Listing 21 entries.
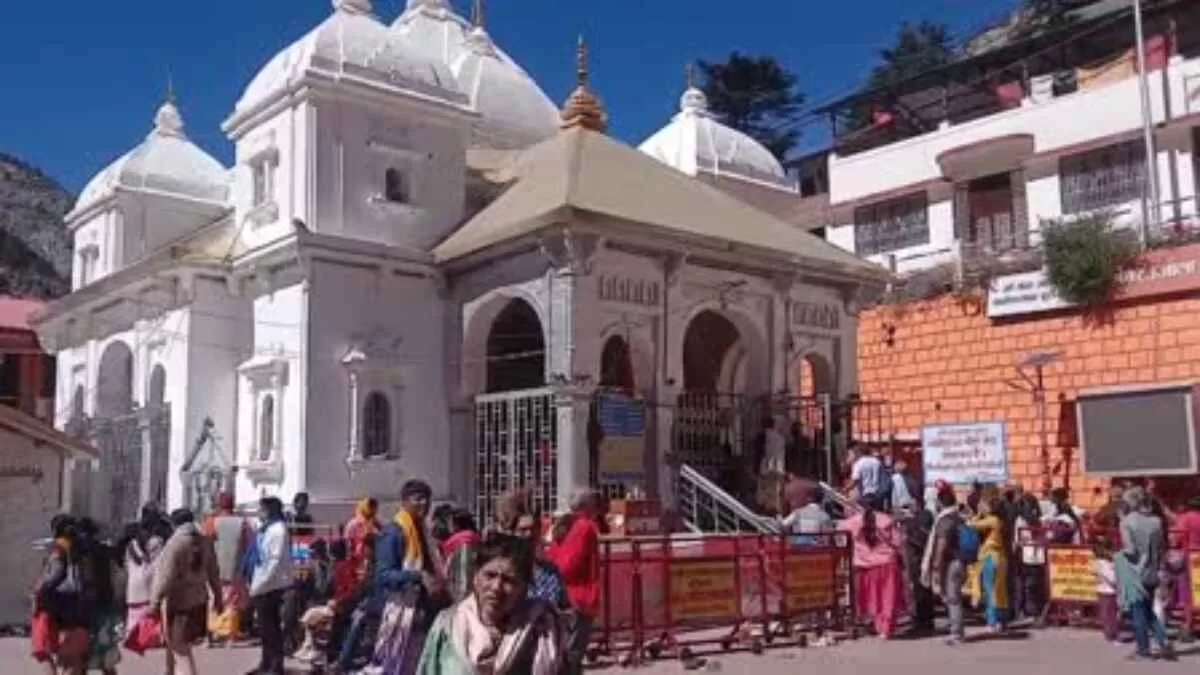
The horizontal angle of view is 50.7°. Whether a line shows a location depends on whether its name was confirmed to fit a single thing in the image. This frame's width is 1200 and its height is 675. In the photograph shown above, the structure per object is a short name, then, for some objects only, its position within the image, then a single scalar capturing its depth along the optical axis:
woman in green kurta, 3.73
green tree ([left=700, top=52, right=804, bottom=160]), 53.47
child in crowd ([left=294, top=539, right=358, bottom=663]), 10.37
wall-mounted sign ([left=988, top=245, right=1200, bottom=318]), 20.36
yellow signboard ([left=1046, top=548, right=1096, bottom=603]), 13.34
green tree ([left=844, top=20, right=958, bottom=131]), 53.06
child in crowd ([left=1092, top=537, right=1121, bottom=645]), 12.39
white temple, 18.50
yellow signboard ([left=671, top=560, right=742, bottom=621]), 11.46
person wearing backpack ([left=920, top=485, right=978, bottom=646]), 12.53
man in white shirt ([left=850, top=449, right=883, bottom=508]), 16.16
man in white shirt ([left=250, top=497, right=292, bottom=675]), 10.38
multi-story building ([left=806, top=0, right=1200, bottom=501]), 20.77
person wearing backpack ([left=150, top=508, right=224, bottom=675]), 8.70
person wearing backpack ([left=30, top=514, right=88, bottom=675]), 8.38
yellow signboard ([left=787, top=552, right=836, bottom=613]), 12.46
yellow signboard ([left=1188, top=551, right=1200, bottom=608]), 12.43
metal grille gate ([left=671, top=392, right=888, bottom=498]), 19.55
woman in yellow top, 13.34
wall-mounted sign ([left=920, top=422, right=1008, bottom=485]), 22.05
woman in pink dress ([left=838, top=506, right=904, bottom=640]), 12.86
